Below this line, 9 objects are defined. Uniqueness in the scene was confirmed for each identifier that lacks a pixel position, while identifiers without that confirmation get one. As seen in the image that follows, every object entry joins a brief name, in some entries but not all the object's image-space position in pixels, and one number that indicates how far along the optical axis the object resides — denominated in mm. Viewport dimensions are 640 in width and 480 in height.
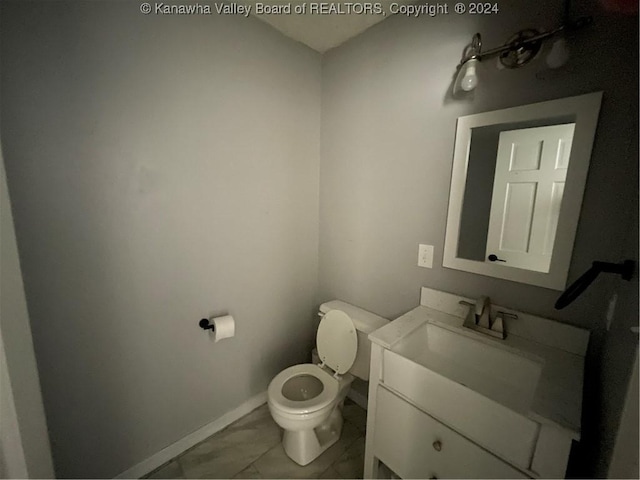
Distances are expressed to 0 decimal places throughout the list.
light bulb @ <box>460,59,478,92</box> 1093
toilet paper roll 1384
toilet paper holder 1384
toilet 1287
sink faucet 1122
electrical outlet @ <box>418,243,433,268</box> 1383
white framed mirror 969
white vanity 747
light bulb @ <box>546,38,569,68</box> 917
